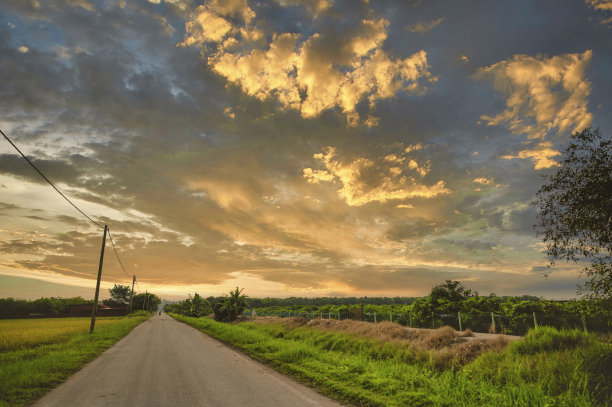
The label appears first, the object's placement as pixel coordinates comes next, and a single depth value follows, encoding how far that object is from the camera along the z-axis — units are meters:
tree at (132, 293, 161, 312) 136.96
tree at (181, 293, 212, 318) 84.50
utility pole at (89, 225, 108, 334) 28.36
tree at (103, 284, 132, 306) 177.25
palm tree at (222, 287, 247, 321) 49.69
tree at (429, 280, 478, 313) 42.19
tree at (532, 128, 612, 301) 9.88
